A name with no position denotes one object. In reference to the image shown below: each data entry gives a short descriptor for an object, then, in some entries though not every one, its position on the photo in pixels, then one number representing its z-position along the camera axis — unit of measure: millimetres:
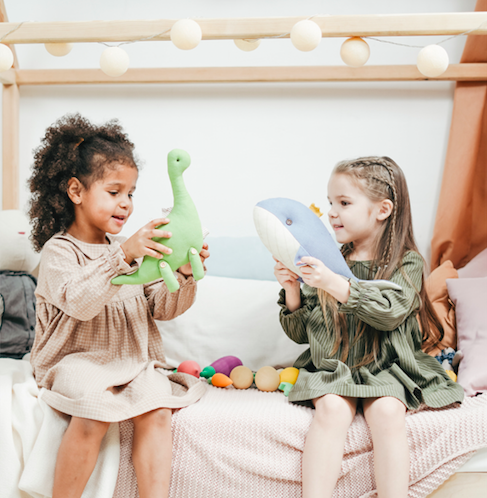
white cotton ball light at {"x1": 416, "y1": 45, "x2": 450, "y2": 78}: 1048
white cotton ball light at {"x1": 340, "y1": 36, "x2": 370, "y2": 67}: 1088
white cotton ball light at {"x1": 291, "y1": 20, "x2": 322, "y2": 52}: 1004
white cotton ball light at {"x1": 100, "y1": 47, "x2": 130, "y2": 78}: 1096
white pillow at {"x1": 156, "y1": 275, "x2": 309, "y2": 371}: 1280
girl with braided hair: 883
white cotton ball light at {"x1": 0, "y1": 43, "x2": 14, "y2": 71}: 1120
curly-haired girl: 890
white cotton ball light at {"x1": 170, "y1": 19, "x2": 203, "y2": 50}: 1026
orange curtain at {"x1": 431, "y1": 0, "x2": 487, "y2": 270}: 1477
